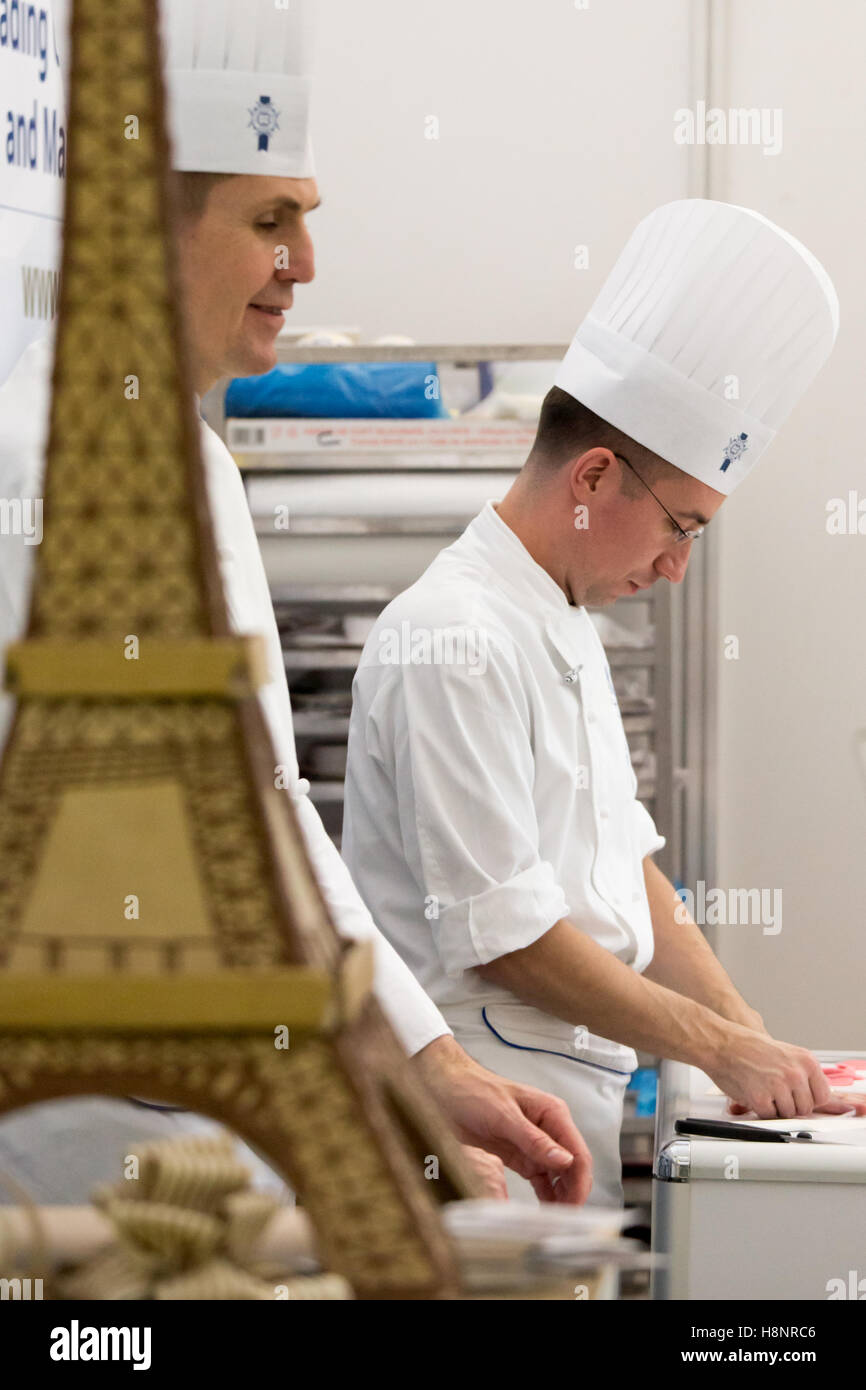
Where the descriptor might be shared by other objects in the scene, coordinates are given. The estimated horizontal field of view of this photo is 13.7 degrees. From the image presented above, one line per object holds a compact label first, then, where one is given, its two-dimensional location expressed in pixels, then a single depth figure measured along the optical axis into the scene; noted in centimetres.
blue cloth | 493
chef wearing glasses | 372
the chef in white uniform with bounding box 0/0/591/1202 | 321
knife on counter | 352
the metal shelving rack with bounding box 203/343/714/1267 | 489
